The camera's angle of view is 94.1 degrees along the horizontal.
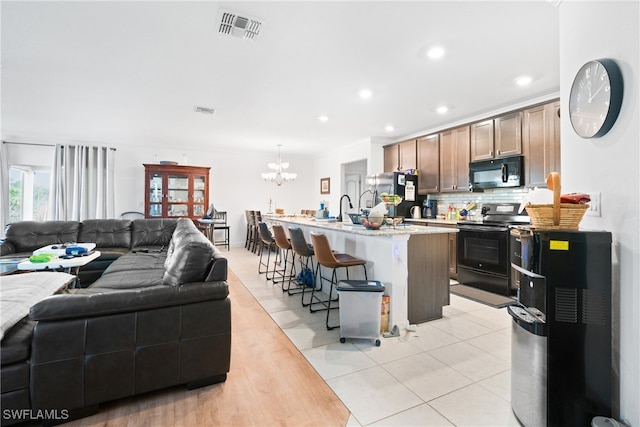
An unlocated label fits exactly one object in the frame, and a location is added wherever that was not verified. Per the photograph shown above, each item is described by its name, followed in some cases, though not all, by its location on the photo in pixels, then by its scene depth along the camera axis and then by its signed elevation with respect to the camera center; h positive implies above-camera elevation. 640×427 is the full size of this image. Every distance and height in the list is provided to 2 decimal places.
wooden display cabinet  6.58 +0.56
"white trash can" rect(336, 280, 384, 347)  2.45 -0.78
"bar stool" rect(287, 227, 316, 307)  3.28 -0.32
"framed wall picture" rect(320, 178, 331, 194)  7.87 +0.83
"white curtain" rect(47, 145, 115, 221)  6.12 +0.67
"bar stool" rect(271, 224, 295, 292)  3.77 -0.28
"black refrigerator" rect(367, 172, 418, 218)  5.39 +0.52
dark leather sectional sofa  1.45 -0.68
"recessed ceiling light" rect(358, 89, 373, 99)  3.73 +1.57
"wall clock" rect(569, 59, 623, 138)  1.39 +0.60
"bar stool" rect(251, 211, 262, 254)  6.59 -0.47
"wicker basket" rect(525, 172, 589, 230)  1.45 +0.02
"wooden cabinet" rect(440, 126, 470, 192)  4.70 +0.94
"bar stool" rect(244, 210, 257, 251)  6.98 -0.31
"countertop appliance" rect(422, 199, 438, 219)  5.45 +0.14
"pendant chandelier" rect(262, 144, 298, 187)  6.80 +0.95
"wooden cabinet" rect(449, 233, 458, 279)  4.42 -0.58
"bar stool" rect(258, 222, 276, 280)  4.33 -0.30
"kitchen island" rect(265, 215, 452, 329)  2.64 -0.47
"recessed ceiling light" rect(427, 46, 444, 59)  2.68 +1.51
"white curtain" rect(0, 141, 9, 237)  5.70 +0.52
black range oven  3.75 -0.43
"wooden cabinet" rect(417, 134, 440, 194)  5.18 +0.94
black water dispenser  1.38 -0.52
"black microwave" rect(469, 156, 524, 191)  3.94 +0.61
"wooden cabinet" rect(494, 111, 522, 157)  3.97 +1.14
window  6.13 +0.48
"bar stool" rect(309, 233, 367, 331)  2.74 -0.40
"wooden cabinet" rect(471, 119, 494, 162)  4.34 +1.14
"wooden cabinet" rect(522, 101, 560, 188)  3.57 +0.93
